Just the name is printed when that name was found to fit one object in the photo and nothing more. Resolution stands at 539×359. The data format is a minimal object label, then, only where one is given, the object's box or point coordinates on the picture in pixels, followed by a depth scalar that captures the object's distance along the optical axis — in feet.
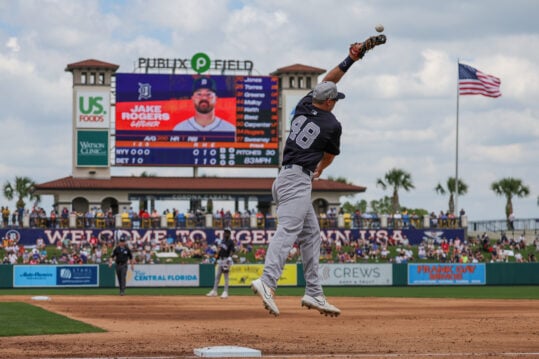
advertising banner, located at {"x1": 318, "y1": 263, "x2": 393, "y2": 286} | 140.36
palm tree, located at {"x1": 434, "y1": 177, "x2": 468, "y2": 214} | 272.86
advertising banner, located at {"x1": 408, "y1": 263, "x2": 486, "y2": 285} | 144.36
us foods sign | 184.44
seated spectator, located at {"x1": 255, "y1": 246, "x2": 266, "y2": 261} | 155.53
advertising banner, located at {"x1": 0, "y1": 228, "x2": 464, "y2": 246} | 166.09
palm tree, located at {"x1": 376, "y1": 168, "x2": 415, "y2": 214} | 262.47
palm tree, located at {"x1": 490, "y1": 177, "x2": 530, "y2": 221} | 258.16
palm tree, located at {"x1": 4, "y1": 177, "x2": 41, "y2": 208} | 257.55
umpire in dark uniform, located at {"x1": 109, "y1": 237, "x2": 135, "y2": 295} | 102.37
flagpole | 182.39
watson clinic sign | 184.96
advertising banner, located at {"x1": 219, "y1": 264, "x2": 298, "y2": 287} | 135.85
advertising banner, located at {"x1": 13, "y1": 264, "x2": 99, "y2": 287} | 133.28
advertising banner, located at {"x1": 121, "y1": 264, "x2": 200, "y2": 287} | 133.90
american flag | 161.68
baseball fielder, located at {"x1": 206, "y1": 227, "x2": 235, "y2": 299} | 89.61
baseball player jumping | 30.73
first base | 33.23
